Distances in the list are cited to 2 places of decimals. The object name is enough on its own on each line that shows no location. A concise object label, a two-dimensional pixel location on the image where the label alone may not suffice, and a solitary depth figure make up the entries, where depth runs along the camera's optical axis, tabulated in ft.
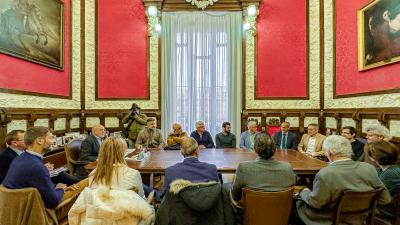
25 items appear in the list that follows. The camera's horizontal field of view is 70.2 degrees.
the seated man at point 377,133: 11.71
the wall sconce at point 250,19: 21.59
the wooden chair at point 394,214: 8.01
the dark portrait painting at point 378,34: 13.55
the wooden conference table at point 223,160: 10.77
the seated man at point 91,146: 14.01
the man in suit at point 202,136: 18.81
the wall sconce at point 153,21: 21.68
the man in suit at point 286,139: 18.15
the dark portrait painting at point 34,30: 13.83
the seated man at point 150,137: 18.07
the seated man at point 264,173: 7.84
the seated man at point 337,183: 7.21
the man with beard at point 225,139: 19.22
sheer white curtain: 22.07
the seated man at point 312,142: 16.12
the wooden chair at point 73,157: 14.02
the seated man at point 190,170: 7.75
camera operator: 19.88
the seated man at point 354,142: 13.79
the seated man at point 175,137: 17.67
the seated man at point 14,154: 9.78
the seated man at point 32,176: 7.64
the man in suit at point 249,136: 18.53
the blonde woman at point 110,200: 6.77
